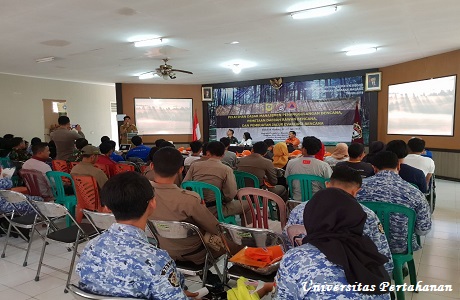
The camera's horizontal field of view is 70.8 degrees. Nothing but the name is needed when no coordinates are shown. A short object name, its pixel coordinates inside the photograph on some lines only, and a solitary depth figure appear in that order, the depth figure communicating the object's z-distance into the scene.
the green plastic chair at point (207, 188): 3.12
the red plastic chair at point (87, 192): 3.74
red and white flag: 11.44
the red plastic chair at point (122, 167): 4.66
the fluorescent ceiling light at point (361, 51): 7.13
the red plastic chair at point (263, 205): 2.66
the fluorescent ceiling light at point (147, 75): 9.79
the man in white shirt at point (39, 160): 4.17
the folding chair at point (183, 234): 2.05
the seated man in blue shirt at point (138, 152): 6.11
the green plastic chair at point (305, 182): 3.54
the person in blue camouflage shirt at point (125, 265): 1.22
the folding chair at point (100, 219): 2.36
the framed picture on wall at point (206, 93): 12.02
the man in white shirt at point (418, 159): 4.08
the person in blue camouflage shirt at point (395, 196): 2.34
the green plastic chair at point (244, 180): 4.07
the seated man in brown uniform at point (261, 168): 4.25
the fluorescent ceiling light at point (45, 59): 7.52
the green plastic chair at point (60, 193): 4.07
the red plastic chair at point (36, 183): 4.12
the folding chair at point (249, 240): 1.86
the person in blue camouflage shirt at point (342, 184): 1.89
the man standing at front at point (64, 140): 5.96
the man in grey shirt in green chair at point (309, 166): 3.76
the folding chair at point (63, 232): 2.77
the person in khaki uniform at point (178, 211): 2.18
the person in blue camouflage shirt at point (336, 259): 1.12
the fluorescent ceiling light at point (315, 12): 4.45
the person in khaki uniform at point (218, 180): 3.33
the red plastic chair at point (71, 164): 4.88
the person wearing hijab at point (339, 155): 5.02
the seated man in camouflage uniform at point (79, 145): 4.94
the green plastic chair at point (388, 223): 2.25
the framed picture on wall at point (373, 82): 9.18
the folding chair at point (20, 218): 3.17
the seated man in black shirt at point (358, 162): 3.64
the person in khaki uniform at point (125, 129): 10.41
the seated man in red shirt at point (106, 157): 4.78
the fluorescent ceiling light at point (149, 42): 6.08
